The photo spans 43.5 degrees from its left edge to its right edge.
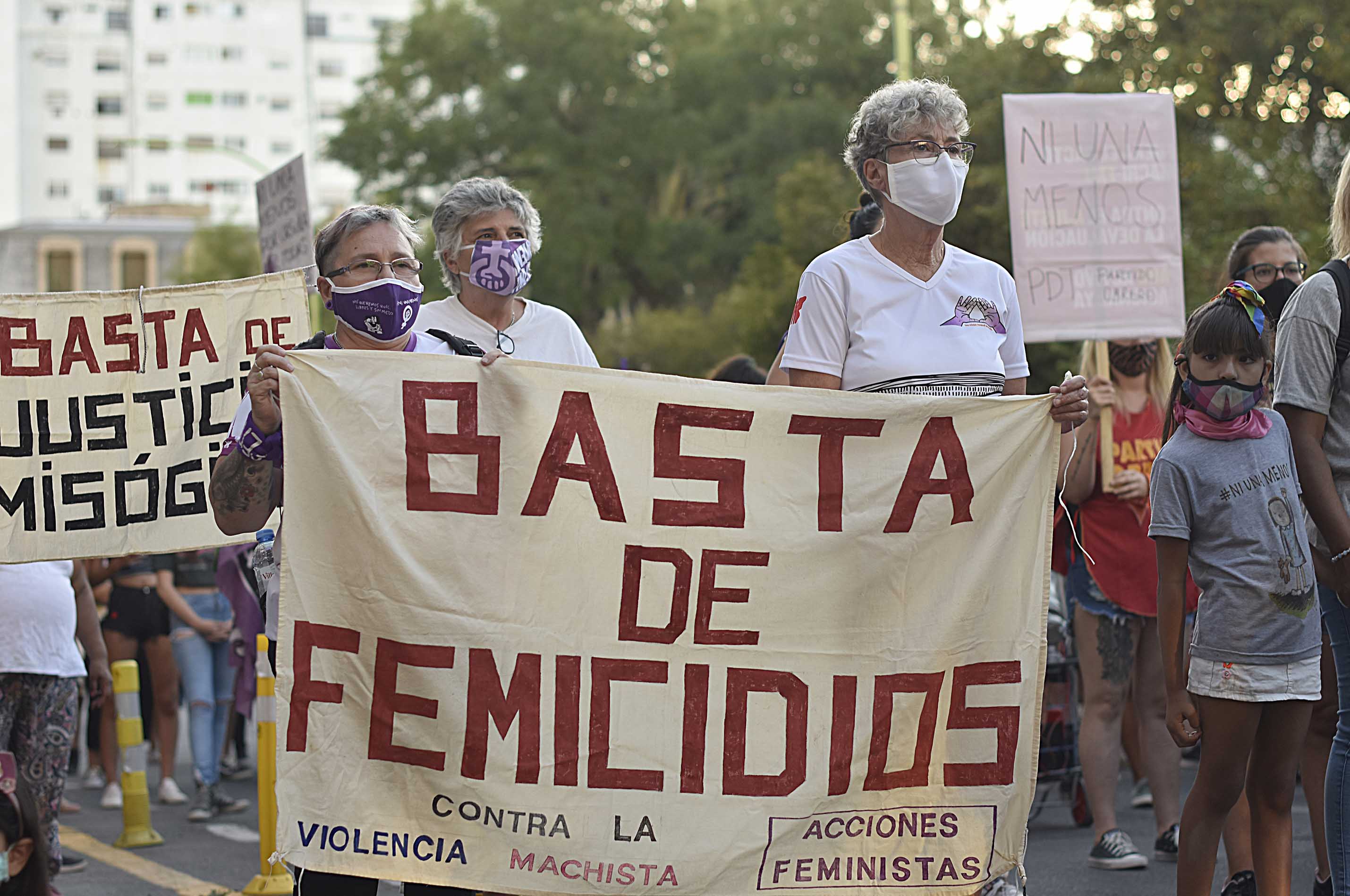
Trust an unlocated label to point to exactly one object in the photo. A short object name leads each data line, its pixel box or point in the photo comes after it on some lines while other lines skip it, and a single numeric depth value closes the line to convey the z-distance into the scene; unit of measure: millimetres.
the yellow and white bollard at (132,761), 8133
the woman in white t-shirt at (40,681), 6328
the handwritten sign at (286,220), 8875
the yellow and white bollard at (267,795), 6680
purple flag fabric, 8875
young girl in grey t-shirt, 4578
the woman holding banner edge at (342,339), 3932
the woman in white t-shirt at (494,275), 5020
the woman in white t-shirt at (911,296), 4176
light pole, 23359
